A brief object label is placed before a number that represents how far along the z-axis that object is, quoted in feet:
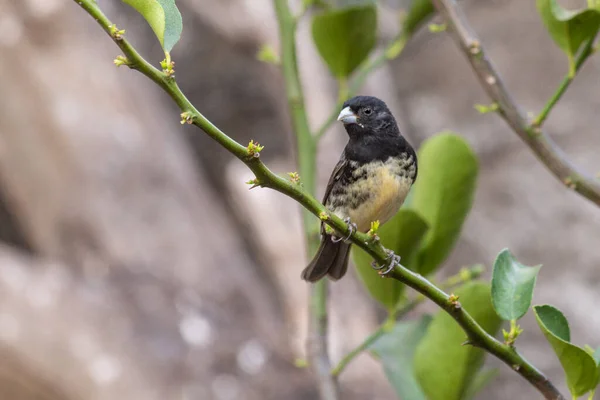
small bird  13.54
